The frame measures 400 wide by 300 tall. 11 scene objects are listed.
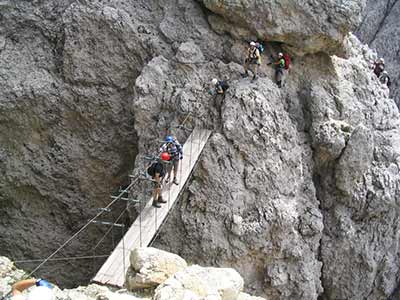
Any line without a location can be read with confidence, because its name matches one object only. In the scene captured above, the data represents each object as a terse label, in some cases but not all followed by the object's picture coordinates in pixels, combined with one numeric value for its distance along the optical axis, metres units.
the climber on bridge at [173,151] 12.07
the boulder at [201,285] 7.31
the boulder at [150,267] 8.20
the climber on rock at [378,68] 20.88
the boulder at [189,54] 15.59
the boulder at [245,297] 8.27
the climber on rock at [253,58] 15.11
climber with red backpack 16.09
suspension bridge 9.25
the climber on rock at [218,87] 14.79
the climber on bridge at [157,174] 11.37
